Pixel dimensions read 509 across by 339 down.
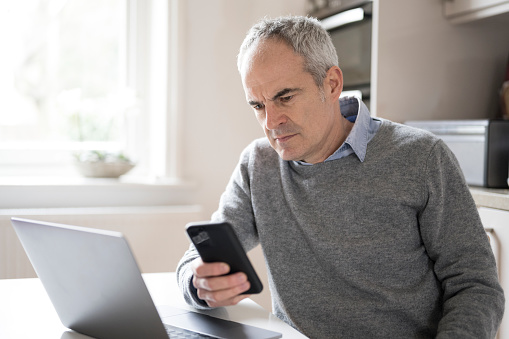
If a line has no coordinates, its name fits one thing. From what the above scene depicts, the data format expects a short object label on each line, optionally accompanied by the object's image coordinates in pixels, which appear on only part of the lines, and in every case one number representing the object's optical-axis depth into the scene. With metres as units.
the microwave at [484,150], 2.10
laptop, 0.86
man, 1.23
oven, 2.44
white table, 1.02
